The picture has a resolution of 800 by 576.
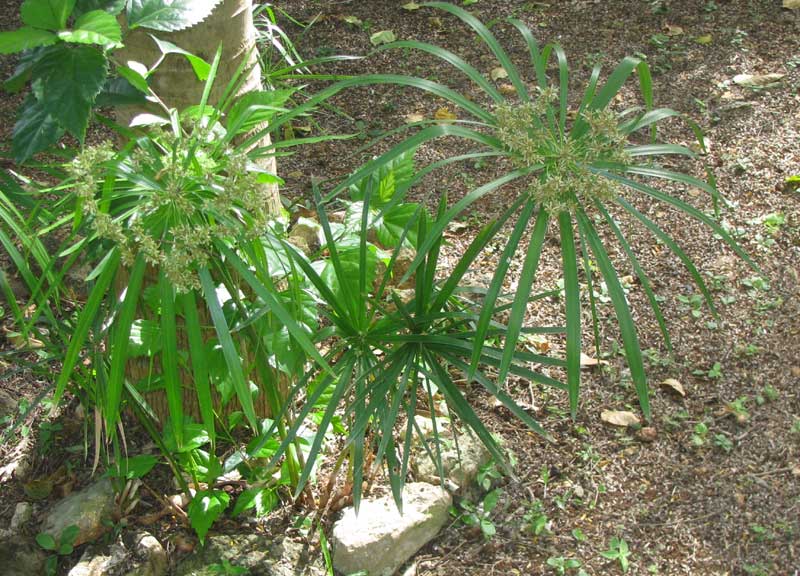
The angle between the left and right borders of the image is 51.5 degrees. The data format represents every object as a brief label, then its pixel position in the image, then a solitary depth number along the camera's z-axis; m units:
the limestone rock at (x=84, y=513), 2.23
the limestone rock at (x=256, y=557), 2.20
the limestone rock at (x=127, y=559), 2.18
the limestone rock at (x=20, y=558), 2.20
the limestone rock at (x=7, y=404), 2.52
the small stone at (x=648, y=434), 2.49
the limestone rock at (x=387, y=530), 2.17
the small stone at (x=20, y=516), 2.28
